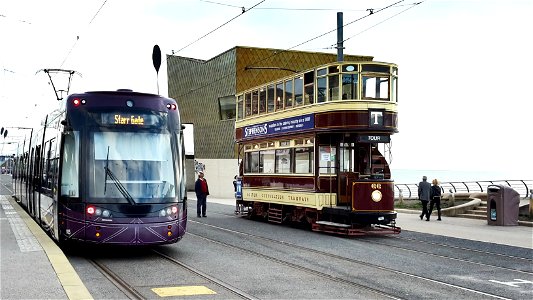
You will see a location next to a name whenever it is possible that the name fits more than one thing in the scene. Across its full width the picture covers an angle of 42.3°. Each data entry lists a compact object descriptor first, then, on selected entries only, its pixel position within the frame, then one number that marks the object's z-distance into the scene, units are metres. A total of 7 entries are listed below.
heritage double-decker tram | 18.86
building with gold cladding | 47.47
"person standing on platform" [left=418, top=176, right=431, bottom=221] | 25.14
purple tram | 12.45
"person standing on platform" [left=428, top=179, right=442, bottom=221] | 25.12
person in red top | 25.81
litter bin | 22.23
